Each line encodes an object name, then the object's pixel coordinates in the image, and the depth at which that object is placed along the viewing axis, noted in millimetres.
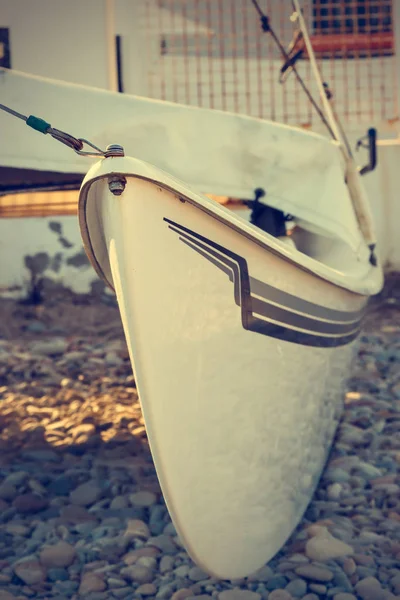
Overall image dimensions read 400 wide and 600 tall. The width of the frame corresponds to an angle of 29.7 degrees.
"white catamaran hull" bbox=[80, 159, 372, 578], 2143
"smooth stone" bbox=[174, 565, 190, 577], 2582
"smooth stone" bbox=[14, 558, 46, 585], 2539
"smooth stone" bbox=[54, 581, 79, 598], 2477
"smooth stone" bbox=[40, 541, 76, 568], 2652
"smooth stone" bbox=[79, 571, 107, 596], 2465
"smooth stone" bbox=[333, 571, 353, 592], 2430
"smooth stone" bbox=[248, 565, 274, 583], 2551
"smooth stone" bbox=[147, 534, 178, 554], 2757
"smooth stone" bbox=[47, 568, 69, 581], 2576
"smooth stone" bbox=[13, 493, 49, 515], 3113
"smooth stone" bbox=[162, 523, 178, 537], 2893
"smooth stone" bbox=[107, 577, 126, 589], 2500
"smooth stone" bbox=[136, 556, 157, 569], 2625
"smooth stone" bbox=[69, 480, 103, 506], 3197
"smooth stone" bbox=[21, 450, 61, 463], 3680
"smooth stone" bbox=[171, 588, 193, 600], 2406
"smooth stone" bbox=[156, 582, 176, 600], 2432
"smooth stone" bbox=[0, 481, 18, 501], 3230
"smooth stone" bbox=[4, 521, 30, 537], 2910
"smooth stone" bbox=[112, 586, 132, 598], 2438
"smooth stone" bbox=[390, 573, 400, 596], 2386
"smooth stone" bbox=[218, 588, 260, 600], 2410
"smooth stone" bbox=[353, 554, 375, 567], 2568
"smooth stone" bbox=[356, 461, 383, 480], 3369
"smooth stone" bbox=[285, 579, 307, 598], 2426
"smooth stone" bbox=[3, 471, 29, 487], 3350
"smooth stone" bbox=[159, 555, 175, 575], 2619
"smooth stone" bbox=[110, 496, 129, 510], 3139
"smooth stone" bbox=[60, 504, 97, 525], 3018
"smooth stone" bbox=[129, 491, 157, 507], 3152
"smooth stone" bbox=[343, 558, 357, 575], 2525
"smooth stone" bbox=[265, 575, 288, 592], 2492
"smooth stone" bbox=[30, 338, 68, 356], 5910
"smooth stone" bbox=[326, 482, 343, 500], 3170
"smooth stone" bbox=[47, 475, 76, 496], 3316
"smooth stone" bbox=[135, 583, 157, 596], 2449
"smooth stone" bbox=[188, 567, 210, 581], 2559
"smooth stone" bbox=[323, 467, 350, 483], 3333
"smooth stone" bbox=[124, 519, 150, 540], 2854
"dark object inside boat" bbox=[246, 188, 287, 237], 3613
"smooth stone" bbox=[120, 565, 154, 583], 2543
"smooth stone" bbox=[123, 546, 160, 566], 2660
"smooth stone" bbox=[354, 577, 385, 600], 2352
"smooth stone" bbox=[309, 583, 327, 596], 2420
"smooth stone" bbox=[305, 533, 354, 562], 2633
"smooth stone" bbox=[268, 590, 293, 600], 2386
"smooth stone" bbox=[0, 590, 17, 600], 2408
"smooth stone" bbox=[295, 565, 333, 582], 2480
